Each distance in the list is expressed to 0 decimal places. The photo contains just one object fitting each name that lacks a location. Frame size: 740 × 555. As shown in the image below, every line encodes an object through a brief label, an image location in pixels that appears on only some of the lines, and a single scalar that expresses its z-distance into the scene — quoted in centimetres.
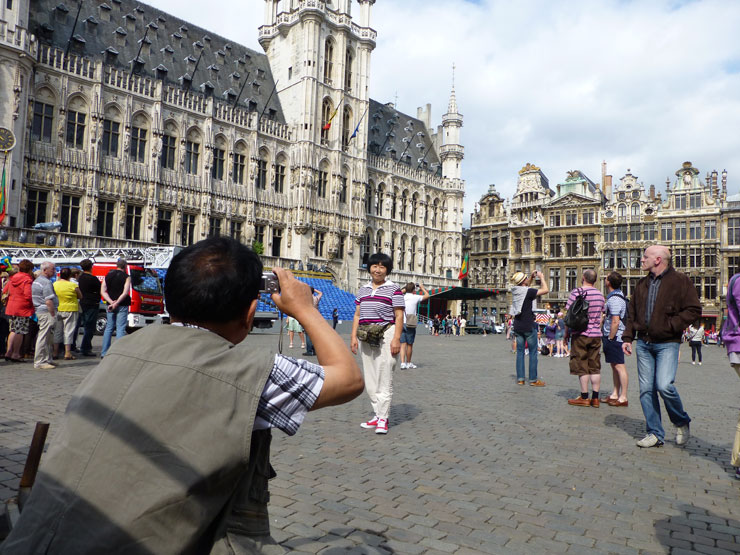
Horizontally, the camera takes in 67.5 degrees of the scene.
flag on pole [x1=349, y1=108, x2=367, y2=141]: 3930
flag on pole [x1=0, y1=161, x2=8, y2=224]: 2378
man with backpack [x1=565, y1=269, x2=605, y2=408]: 766
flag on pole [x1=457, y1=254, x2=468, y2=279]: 4960
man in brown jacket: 522
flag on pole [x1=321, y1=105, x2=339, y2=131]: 3784
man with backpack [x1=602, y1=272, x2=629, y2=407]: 746
